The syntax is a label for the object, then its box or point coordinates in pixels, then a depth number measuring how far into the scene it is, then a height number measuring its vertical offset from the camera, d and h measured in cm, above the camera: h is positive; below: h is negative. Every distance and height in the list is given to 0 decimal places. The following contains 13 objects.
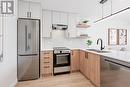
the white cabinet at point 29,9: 218 +113
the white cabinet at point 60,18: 269 +104
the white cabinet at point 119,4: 215 +137
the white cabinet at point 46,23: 258 +77
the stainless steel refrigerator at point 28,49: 205 -20
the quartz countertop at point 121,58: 111 -28
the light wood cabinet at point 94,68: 169 -71
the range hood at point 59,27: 264 +66
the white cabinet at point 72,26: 282 +72
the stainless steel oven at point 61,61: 243 -68
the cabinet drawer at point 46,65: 233 -80
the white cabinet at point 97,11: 240 +137
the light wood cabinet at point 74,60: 263 -70
